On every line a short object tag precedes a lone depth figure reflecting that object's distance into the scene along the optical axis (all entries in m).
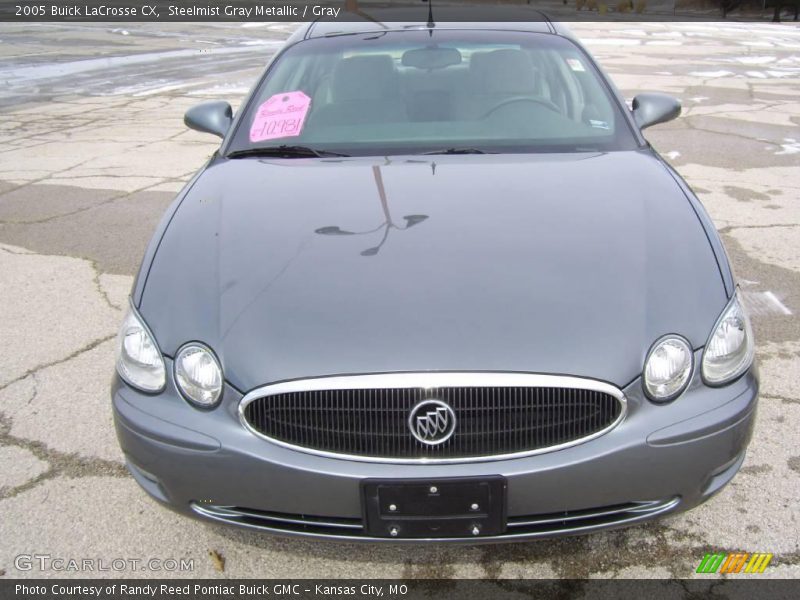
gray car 1.87
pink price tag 3.13
